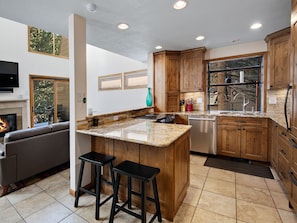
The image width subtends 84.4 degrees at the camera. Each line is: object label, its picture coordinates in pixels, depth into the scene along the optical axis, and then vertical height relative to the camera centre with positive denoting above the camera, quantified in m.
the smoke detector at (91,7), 2.03 +1.25
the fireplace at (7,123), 5.24 -0.54
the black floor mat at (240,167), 2.86 -1.15
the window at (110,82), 5.88 +0.93
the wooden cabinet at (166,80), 4.14 +0.67
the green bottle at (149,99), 4.21 +0.17
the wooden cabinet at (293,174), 1.75 -0.75
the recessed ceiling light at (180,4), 2.03 +1.30
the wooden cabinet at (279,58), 2.90 +0.90
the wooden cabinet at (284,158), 2.02 -0.70
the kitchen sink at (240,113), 3.38 -0.15
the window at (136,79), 5.18 +0.89
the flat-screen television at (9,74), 5.17 +1.05
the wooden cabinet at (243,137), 3.15 -0.63
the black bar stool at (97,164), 1.80 -0.66
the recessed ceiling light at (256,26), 2.74 +1.38
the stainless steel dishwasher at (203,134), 3.53 -0.60
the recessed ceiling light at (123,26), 2.63 +1.32
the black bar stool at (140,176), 1.51 -0.65
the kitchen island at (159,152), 1.73 -0.55
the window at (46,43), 5.96 +2.49
